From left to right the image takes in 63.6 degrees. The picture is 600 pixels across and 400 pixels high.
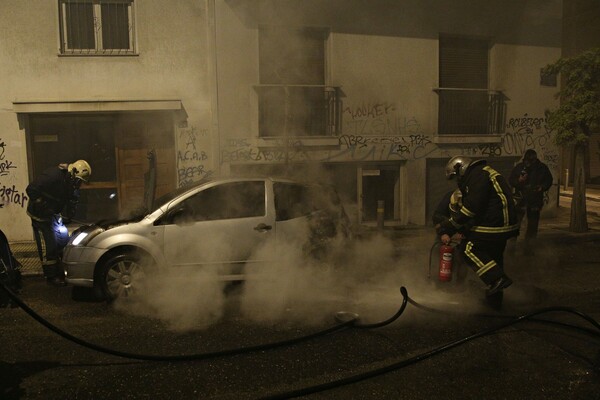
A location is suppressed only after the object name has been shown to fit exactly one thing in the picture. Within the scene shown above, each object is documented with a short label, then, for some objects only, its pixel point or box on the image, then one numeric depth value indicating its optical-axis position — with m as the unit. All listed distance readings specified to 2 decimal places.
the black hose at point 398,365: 2.81
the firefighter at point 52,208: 5.34
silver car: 4.68
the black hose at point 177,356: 3.06
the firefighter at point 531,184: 7.23
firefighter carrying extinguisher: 4.21
